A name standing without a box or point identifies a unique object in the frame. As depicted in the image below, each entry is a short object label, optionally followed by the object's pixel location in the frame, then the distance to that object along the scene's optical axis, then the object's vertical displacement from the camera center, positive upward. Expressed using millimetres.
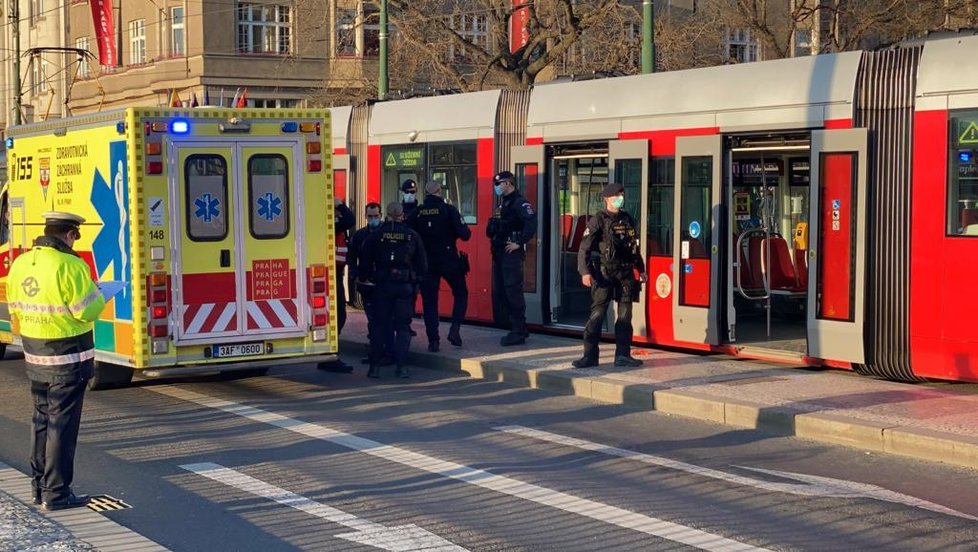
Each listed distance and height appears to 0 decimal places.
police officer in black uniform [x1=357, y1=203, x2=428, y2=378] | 13570 -621
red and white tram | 11734 +241
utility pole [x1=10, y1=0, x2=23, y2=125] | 38719 +6157
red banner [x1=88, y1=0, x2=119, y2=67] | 33719 +5339
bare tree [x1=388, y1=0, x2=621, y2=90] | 27141 +3961
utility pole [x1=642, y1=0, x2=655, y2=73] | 18125 +2394
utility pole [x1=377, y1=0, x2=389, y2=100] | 24531 +3077
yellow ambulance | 11883 -133
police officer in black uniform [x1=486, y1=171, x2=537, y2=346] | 14602 -268
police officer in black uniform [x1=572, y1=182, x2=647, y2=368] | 12875 -441
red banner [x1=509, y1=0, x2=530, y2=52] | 29625 +4670
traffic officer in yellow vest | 7734 -699
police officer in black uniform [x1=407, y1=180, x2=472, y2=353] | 15086 -387
